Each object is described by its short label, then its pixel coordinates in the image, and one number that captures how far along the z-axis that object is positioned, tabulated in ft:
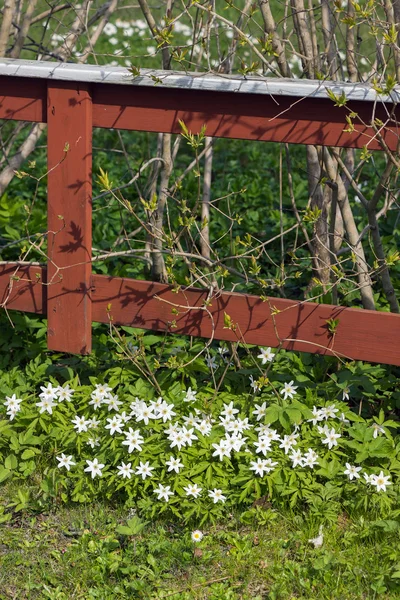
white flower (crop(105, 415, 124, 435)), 9.42
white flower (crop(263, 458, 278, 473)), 9.07
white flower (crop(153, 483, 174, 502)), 8.87
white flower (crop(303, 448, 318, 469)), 9.16
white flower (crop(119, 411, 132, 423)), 9.55
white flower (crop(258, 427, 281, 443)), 9.33
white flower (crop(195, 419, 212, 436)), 9.42
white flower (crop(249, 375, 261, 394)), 9.59
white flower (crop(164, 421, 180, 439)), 9.30
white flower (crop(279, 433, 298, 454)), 9.26
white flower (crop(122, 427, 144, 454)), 9.18
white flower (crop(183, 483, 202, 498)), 8.88
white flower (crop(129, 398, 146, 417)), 9.58
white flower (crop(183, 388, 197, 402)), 10.05
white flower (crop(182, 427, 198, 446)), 9.26
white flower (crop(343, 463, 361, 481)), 9.05
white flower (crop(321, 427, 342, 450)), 9.35
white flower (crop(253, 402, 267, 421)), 9.61
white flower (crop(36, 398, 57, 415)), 9.93
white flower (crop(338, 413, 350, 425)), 9.66
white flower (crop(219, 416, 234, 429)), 9.56
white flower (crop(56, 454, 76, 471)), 9.40
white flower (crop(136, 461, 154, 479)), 8.99
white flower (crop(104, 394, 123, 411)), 9.76
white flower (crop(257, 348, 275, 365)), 10.33
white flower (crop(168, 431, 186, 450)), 9.21
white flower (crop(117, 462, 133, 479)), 9.05
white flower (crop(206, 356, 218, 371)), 10.57
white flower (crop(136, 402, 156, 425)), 9.52
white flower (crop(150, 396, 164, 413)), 9.66
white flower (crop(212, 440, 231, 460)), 9.15
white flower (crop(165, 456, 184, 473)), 9.04
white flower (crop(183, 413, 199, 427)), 9.62
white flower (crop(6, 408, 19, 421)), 10.03
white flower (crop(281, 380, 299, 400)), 10.06
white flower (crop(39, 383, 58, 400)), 9.95
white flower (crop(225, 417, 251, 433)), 9.45
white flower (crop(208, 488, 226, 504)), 8.87
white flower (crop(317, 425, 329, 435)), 9.52
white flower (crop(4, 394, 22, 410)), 10.05
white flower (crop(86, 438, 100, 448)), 9.60
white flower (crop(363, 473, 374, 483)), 8.93
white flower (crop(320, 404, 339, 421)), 9.70
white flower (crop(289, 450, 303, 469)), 9.16
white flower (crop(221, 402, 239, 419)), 9.71
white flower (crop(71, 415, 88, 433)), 9.68
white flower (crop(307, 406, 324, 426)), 9.63
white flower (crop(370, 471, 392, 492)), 8.86
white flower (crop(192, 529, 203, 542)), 8.55
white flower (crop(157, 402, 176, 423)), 9.61
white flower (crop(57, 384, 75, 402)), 10.03
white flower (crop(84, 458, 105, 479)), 9.20
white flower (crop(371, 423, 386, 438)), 9.55
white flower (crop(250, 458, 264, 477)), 9.01
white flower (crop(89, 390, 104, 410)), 9.84
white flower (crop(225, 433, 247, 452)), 9.23
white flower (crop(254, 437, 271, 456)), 9.20
